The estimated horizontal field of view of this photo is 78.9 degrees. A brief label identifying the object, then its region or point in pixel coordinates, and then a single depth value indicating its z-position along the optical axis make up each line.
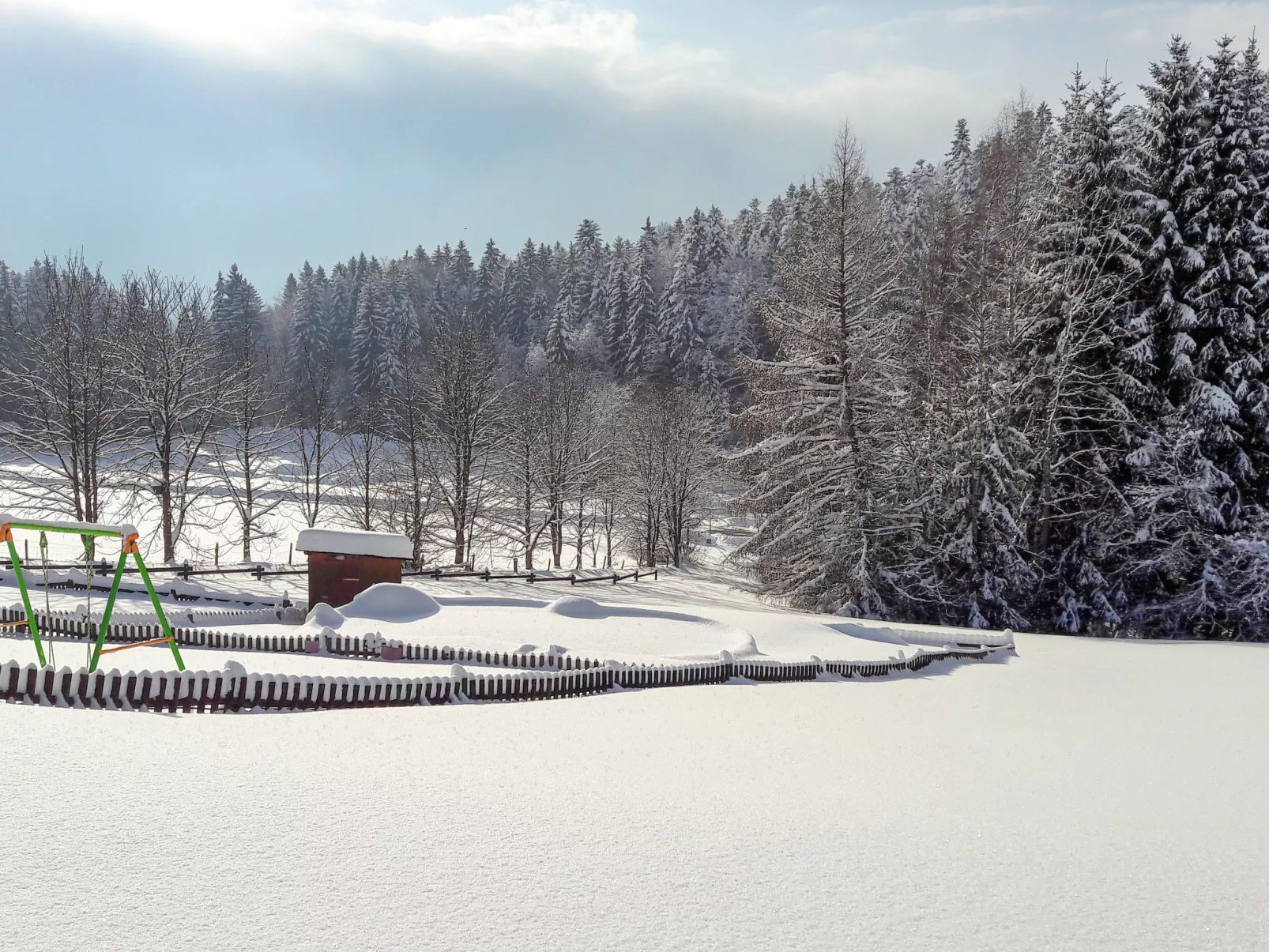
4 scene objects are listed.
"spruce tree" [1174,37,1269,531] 24.12
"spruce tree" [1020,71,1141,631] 25.31
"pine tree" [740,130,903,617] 25.62
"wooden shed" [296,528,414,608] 20.83
